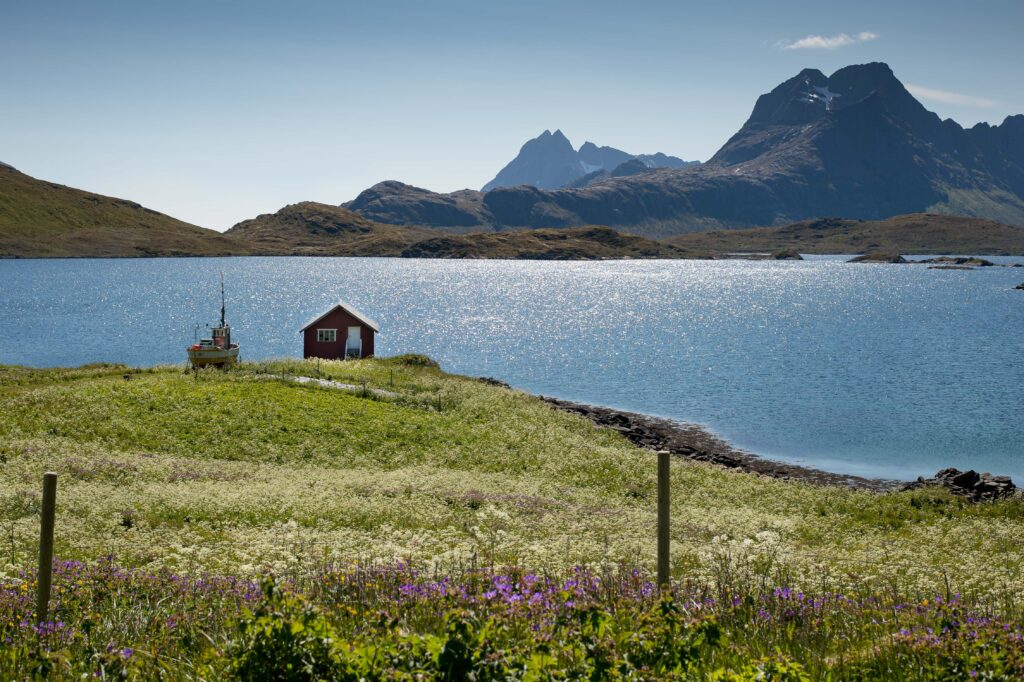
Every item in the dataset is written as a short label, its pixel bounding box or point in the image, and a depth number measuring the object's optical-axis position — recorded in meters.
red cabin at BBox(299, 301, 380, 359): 80.12
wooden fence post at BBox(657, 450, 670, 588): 12.68
